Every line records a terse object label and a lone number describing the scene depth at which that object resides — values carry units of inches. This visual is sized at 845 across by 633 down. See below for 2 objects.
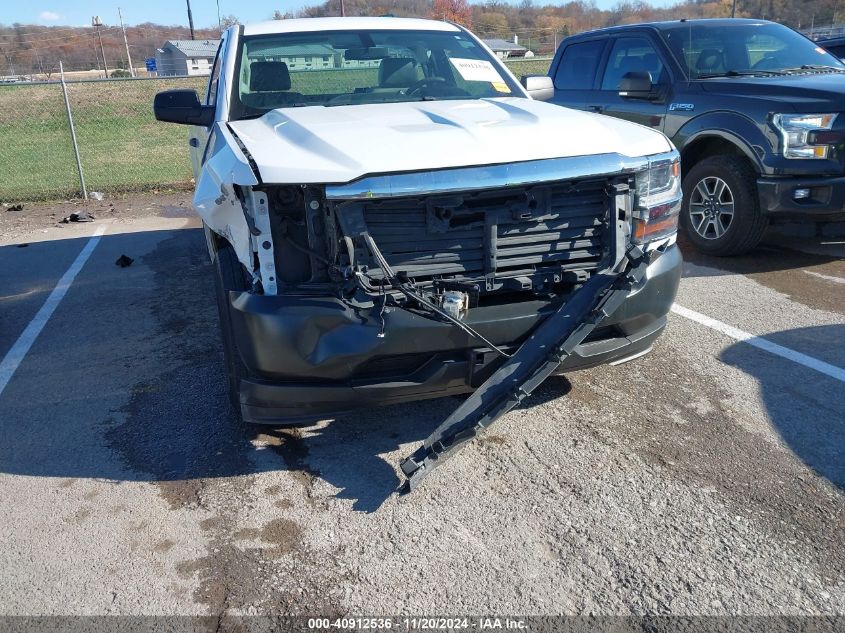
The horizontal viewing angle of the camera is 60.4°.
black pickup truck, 221.0
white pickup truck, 115.0
